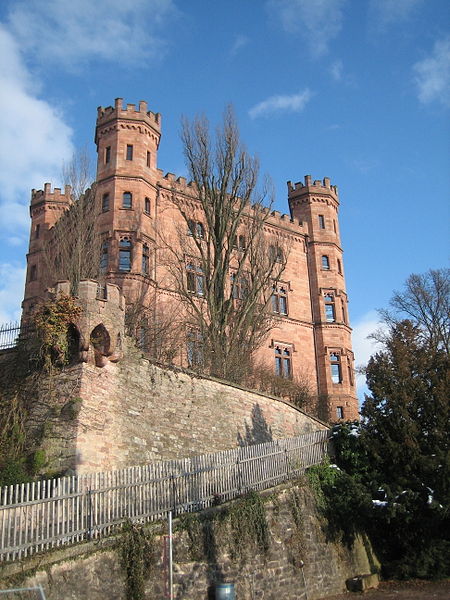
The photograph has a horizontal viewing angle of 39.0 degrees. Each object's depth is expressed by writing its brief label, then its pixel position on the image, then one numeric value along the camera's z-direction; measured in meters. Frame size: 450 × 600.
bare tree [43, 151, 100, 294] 23.28
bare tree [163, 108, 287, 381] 25.48
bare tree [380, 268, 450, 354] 35.47
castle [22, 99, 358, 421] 30.14
